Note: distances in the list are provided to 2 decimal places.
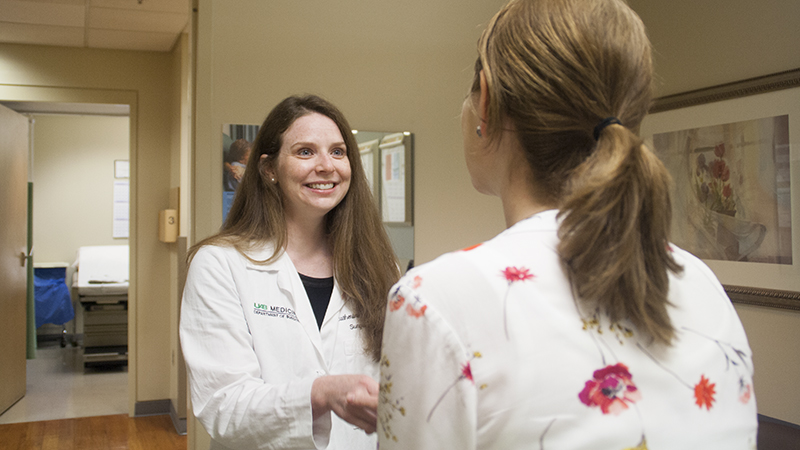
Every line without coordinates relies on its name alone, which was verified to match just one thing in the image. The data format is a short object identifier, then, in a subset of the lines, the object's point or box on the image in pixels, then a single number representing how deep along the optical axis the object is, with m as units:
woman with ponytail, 0.62
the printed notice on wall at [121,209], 8.38
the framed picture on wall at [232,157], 2.68
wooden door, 4.90
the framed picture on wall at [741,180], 2.45
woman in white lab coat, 1.31
